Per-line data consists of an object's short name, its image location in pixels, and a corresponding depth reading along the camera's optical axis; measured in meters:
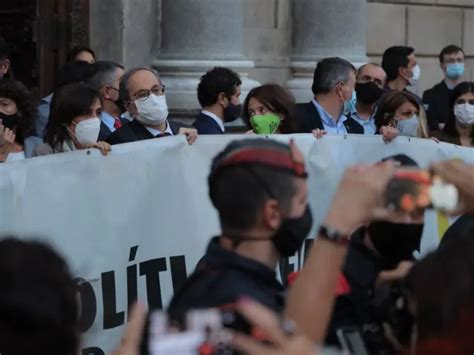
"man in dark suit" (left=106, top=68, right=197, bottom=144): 13.05
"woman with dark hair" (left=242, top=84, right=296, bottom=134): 14.11
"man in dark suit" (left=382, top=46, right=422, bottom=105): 20.24
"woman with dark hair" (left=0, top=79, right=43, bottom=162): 12.15
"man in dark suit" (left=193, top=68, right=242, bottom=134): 14.97
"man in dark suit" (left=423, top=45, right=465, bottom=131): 20.77
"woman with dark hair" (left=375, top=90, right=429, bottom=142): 15.21
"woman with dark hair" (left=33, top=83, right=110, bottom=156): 12.29
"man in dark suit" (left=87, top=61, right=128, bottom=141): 14.70
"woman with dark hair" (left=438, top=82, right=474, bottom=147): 15.49
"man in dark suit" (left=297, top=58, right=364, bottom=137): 15.36
